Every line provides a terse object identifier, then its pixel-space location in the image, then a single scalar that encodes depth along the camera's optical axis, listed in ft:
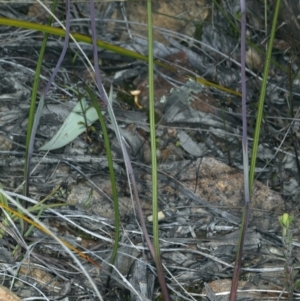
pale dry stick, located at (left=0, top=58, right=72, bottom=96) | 7.69
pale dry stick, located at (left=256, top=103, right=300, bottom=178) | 7.43
